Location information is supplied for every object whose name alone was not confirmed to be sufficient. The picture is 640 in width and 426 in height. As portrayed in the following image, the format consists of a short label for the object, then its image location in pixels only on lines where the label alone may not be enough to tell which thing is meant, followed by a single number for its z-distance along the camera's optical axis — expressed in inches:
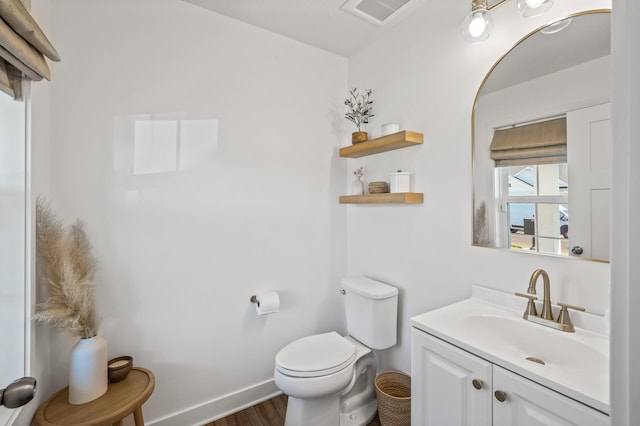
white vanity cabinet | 32.8
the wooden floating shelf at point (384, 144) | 66.9
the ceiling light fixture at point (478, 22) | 50.4
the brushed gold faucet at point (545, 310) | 44.6
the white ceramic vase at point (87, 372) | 48.4
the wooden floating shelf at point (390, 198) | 67.5
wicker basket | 61.7
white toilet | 58.9
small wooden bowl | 53.1
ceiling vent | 68.1
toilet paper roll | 72.6
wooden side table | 44.8
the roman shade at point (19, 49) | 32.6
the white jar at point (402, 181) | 70.6
